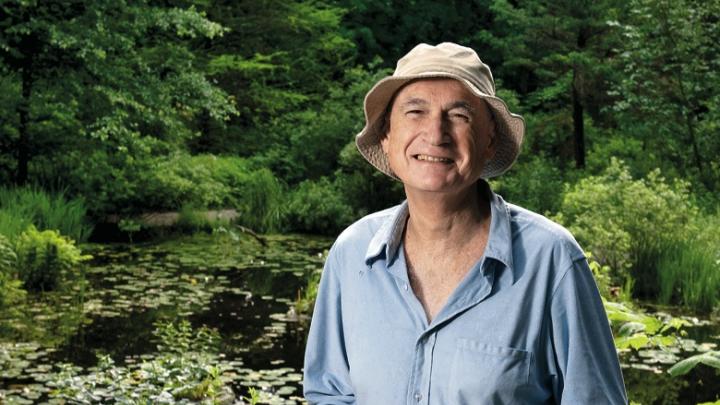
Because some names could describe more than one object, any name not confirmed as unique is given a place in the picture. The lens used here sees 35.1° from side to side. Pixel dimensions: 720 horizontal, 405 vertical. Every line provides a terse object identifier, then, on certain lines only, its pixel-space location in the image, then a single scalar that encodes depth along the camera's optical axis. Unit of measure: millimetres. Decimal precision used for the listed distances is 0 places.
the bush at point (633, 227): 10250
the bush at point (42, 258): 10516
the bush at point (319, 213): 15805
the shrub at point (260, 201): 16062
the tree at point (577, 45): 18578
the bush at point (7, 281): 9695
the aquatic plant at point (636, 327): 3398
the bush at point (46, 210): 12594
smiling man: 1884
